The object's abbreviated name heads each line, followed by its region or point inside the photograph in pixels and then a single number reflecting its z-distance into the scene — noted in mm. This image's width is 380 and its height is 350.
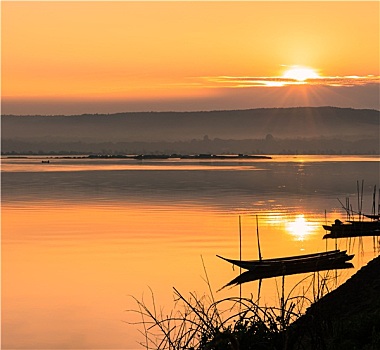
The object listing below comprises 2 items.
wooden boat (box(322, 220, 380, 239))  45781
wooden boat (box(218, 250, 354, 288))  31422
